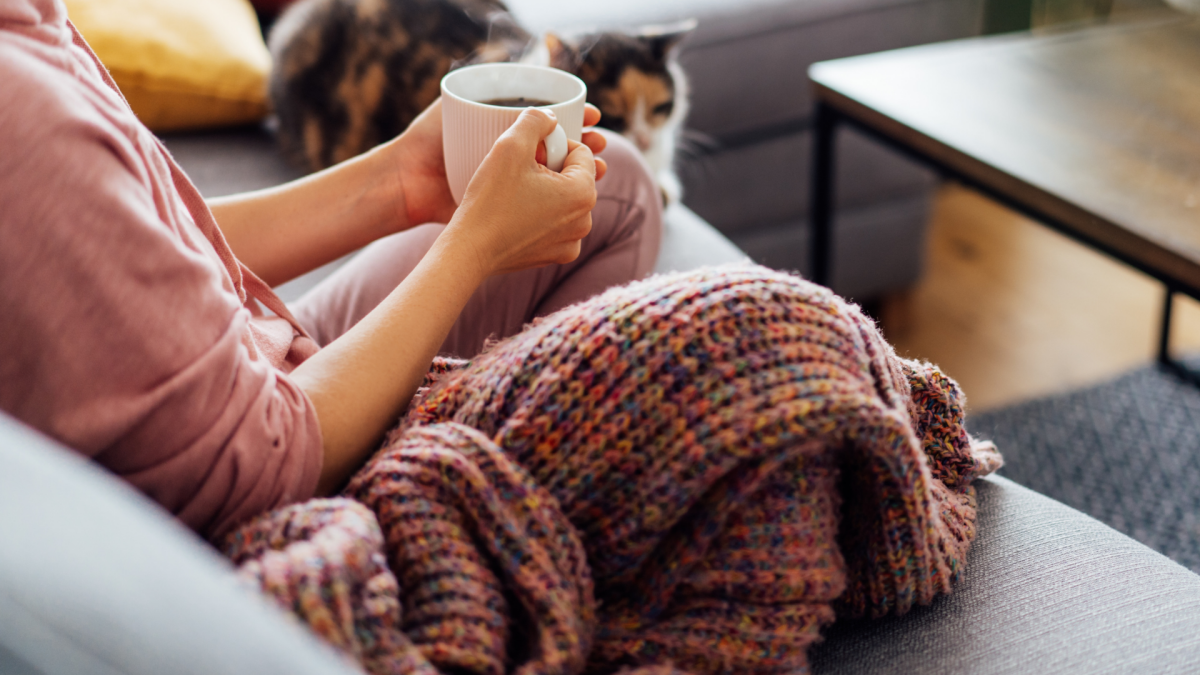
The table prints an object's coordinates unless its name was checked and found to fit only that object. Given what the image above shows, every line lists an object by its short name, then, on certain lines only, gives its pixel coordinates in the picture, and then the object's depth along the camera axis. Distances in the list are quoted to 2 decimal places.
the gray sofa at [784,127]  1.55
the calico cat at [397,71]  1.24
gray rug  1.30
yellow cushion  1.26
